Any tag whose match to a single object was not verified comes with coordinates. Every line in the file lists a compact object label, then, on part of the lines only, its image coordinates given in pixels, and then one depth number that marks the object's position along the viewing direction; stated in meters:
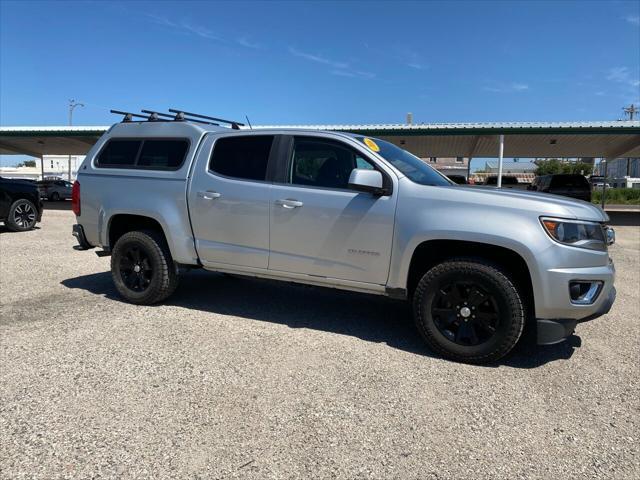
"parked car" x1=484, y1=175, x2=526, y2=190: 26.62
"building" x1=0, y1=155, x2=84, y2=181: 91.82
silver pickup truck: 3.81
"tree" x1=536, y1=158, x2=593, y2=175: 80.88
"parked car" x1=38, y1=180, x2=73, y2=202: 28.70
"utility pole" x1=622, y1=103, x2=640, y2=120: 74.25
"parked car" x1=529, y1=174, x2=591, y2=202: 19.45
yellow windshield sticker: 4.54
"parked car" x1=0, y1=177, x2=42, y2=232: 11.91
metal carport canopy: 18.38
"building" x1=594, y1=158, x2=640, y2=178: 110.09
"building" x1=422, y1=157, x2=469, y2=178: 67.88
